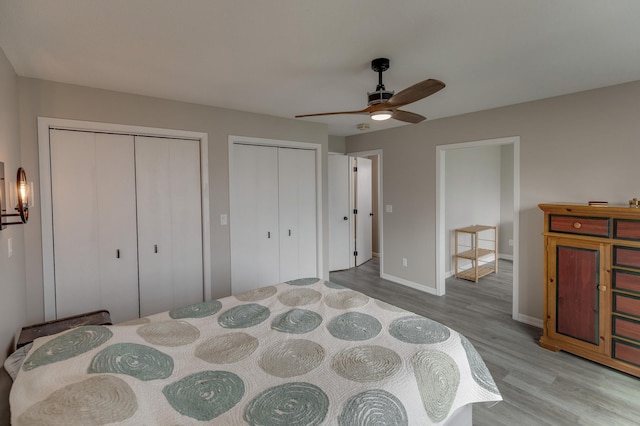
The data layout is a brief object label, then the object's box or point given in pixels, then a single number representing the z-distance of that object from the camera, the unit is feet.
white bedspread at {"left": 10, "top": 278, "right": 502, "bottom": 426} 3.67
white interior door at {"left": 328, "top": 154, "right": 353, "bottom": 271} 18.15
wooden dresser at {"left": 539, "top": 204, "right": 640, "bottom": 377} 7.87
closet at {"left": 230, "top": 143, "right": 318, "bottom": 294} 12.16
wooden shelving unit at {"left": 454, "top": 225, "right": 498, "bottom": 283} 16.20
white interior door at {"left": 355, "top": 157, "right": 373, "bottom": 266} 19.42
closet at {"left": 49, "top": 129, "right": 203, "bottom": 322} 8.82
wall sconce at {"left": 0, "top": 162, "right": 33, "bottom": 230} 5.65
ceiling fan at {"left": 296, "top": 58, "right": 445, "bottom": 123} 6.03
